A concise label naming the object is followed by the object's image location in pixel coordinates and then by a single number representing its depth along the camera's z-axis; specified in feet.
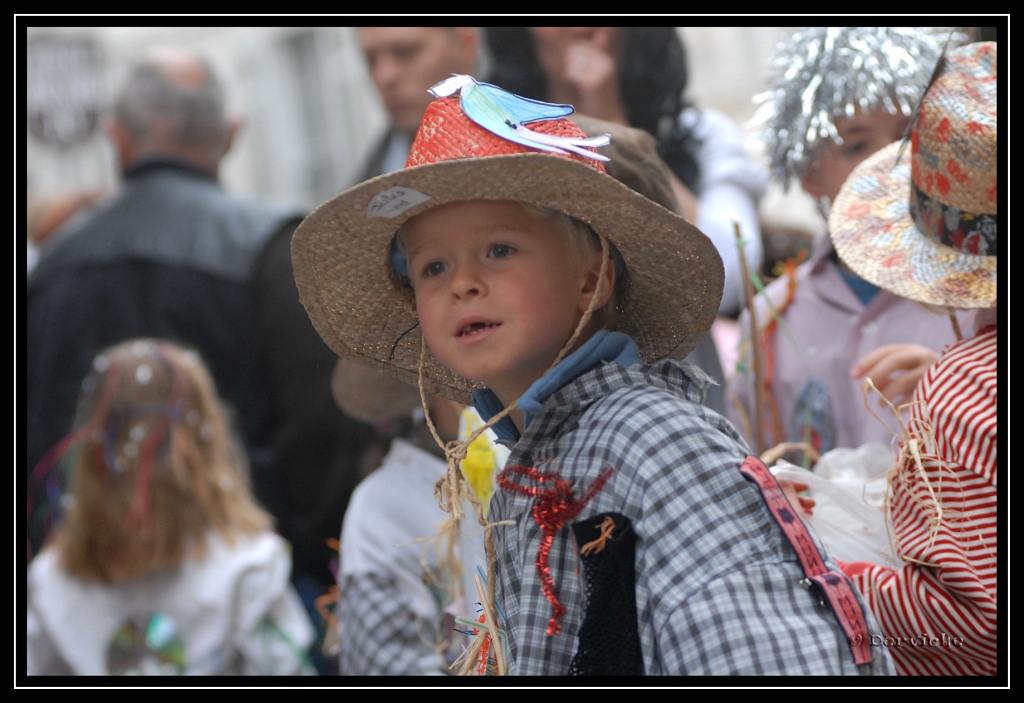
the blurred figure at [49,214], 23.34
